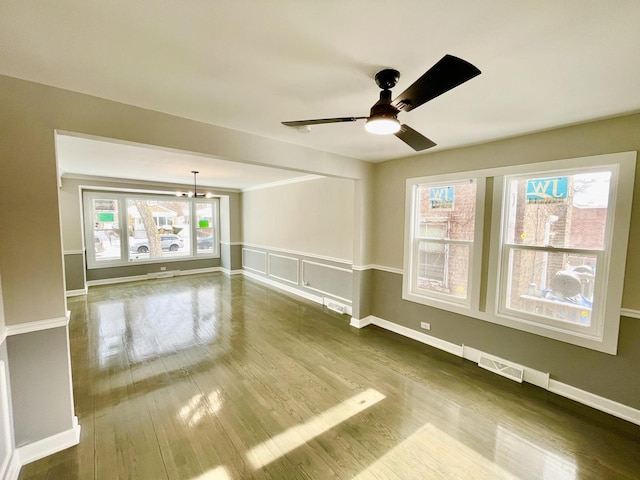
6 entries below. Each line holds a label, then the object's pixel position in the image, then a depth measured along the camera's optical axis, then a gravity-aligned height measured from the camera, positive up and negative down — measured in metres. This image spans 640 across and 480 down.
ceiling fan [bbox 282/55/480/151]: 1.10 +0.64
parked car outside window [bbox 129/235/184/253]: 6.85 -0.67
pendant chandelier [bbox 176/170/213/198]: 4.97 +0.87
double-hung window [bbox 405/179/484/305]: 3.16 -0.22
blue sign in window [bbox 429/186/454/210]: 3.33 +0.33
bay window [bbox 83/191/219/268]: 6.32 -0.24
